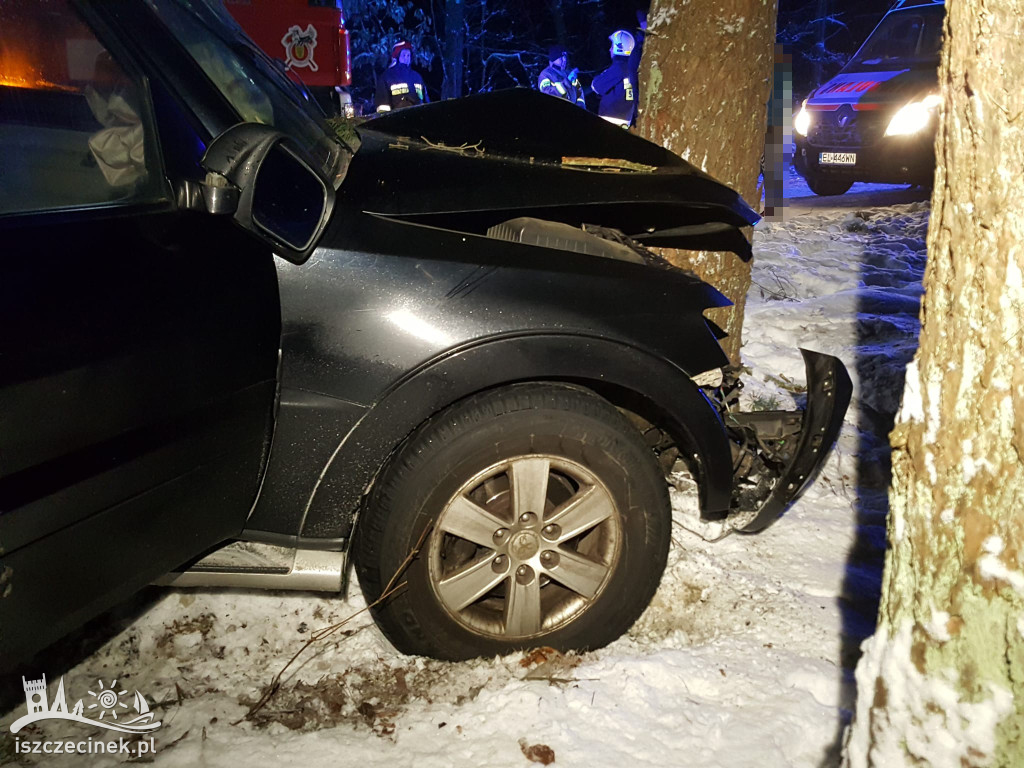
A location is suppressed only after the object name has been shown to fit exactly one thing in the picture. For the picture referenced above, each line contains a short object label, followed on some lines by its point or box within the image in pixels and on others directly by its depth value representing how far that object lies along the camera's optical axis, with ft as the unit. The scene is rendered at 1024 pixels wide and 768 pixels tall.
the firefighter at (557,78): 53.26
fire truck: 33.53
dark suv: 6.14
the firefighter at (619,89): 35.37
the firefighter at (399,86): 43.11
